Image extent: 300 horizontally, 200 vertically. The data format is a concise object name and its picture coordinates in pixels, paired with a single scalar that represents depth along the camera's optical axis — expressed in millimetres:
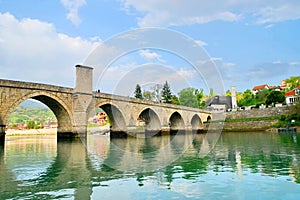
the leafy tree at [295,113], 35125
